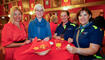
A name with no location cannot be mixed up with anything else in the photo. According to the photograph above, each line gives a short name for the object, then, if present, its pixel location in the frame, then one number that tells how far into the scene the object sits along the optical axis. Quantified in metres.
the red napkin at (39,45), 0.84
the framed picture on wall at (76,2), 3.76
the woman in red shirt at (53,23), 2.45
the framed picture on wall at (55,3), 4.75
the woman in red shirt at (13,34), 1.13
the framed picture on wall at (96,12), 3.33
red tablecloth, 0.82
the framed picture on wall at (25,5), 6.79
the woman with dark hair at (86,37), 0.90
